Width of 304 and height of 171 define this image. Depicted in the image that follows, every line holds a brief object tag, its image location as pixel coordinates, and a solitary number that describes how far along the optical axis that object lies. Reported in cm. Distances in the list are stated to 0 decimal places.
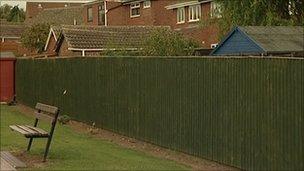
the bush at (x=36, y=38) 4721
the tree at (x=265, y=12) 2392
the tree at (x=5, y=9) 10794
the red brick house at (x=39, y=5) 8741
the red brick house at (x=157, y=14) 3775
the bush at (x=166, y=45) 2314
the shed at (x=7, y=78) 2686
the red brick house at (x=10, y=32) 6722
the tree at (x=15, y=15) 10556
